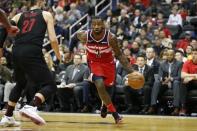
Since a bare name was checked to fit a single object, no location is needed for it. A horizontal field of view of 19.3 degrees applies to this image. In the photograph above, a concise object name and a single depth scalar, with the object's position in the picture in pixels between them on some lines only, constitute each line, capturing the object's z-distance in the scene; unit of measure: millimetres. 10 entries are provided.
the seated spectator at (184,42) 16109
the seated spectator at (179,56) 14312
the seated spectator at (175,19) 17812
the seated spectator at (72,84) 14700
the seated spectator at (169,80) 13453
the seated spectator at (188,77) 13203
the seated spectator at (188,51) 14840
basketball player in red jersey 10242
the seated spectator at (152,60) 14298
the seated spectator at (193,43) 14836
